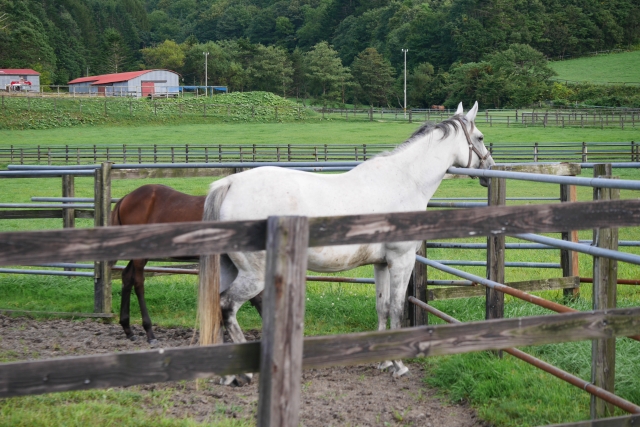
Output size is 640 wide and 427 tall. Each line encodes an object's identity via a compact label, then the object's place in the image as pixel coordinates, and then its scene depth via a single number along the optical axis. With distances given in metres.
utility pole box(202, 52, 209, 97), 93.12
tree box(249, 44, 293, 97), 97.88
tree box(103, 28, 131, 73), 113.75
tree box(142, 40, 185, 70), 108.12
